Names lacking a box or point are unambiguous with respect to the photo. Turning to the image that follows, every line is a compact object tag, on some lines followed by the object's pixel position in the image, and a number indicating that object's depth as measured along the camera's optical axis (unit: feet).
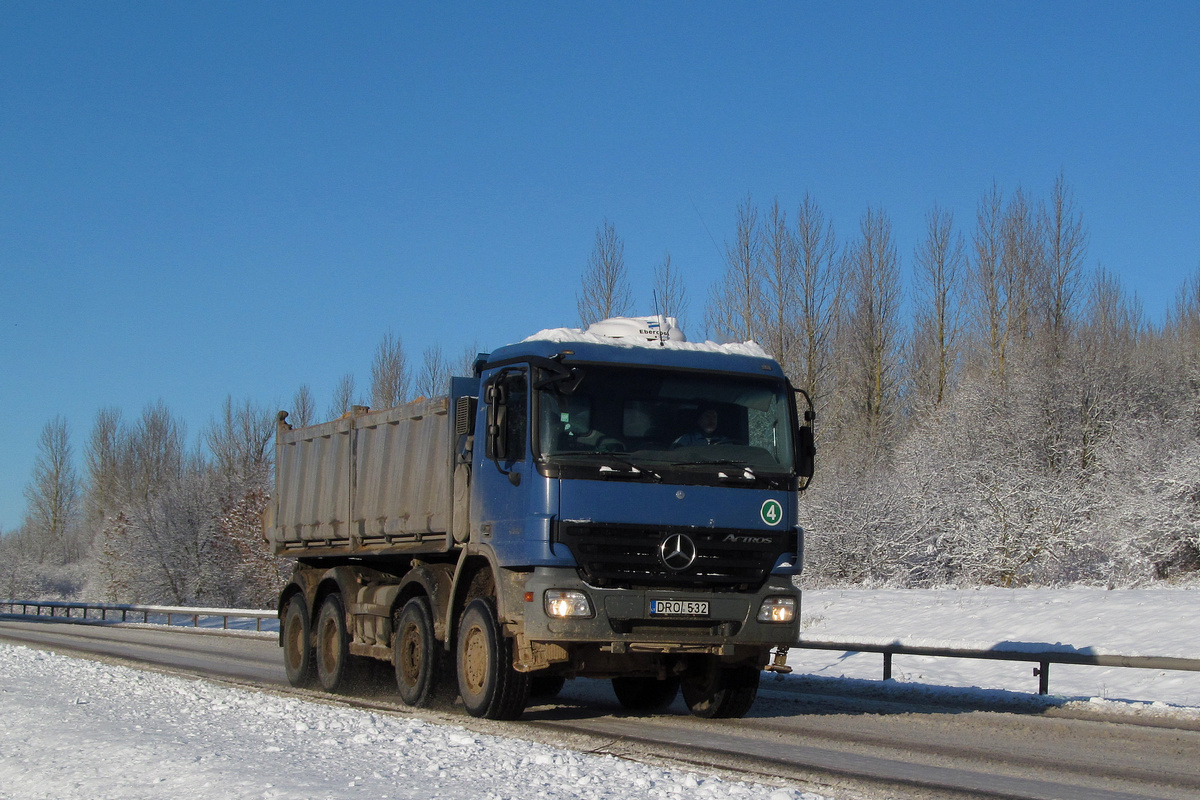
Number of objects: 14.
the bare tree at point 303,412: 201.36
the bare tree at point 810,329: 138.62
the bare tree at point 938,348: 144.05
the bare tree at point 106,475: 246.06
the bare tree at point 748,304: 139.54
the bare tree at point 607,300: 133.49
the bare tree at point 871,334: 142.92
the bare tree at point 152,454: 243.81
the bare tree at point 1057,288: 130.52
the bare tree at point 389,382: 173.17
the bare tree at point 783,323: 138.72
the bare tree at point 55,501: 295.48
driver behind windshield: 32.65
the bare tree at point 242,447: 207.62
